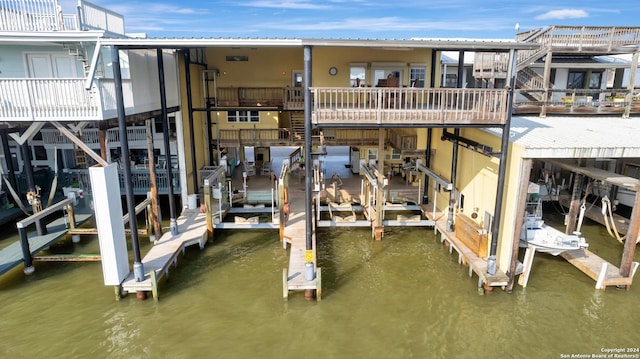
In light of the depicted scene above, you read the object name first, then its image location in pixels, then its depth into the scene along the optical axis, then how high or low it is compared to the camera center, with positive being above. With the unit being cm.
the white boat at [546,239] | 1495 -521
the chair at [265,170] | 2565 -432
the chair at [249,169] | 2485 -413
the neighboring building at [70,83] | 1273 +71
